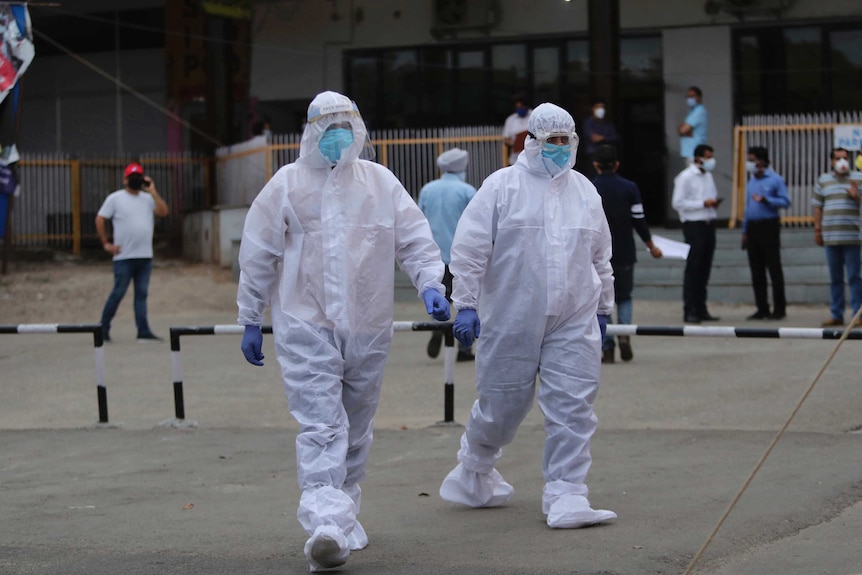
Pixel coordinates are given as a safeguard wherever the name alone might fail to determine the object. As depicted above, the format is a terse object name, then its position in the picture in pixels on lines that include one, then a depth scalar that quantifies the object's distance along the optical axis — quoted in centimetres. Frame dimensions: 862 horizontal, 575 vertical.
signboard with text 1880
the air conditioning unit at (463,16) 2323
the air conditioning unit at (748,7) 2175
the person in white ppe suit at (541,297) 609
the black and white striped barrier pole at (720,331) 823
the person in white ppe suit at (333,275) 561
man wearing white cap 1182
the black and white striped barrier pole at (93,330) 907
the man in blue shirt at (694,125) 1992
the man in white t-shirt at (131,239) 1385
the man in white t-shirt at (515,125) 2002
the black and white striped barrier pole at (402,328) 884
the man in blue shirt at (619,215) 1145
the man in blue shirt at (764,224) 1457
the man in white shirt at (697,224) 1441
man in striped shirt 1341
